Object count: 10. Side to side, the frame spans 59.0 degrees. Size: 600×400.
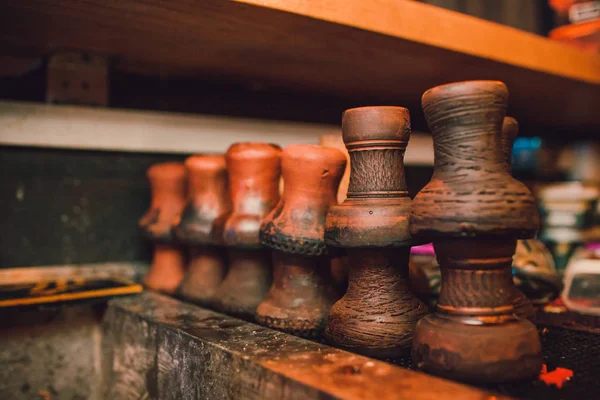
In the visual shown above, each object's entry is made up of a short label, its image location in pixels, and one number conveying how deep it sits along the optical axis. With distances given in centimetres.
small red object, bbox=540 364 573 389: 52
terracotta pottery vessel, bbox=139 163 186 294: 105
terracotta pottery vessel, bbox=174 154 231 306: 94
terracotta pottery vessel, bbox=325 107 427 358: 61
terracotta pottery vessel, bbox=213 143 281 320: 82
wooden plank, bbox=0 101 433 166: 109
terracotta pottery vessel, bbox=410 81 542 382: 50
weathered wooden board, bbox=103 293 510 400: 47
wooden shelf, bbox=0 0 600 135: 81
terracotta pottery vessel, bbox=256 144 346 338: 71
